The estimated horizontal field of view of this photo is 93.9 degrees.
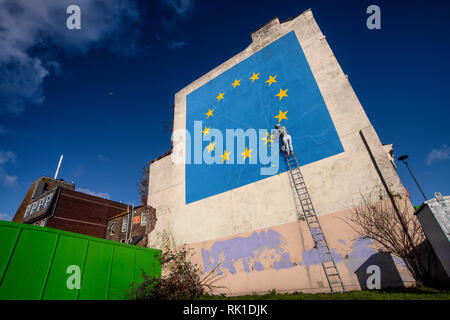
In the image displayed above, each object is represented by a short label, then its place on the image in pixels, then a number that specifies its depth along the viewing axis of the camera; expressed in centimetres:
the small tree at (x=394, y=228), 693
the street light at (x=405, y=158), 1705
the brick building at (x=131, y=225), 1511
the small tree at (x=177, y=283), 904
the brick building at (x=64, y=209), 2958
